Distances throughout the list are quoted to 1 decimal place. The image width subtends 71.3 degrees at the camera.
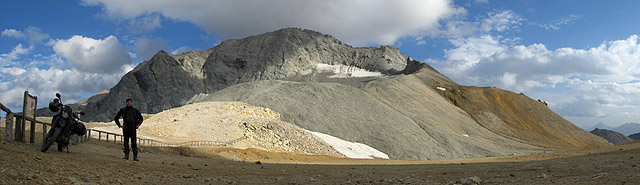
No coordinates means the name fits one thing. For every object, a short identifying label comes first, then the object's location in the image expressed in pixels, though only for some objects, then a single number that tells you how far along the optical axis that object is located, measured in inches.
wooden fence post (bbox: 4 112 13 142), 435.8
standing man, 488.1
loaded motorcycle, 442.6
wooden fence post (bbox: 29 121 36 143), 486.3
